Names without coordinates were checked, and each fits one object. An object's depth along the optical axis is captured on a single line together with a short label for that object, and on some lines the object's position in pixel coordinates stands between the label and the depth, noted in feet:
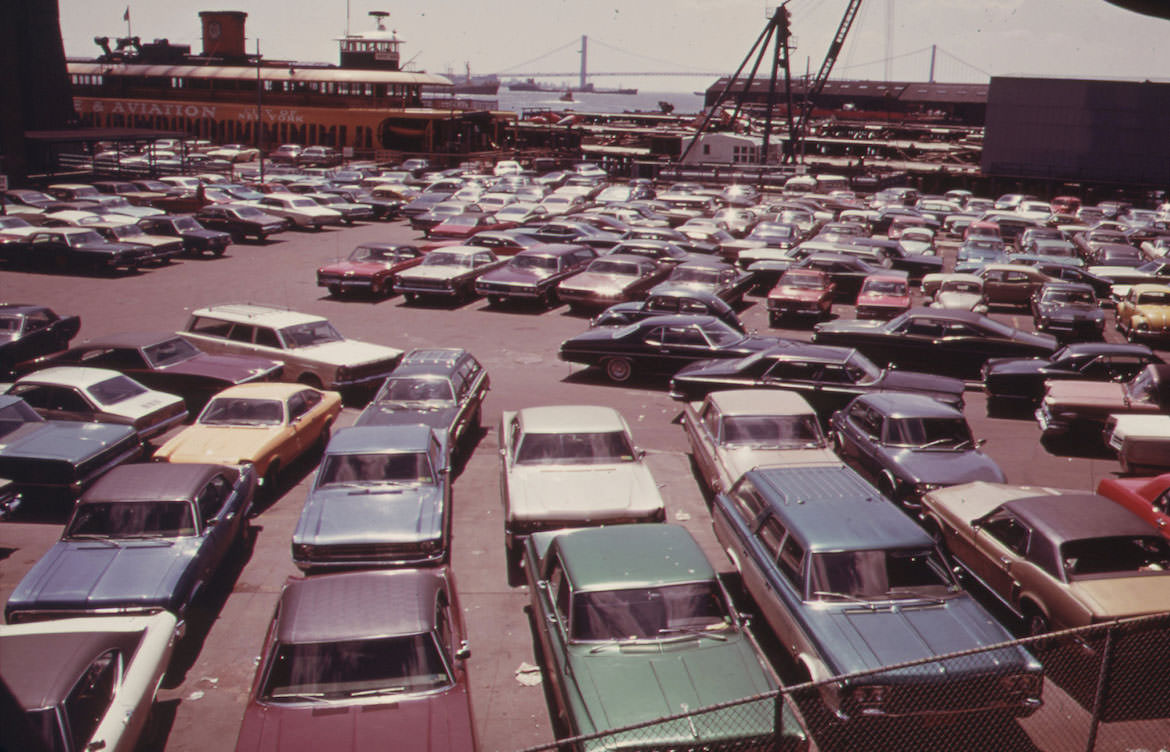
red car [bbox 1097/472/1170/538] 30.71
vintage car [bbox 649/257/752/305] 73.15
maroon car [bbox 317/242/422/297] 76.38
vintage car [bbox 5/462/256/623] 25.57
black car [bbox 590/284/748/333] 62.13
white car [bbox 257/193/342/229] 116.78
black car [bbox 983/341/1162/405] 49.80
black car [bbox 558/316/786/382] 53.06
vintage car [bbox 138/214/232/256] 95.25
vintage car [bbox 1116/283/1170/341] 67.05
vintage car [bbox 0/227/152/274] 84.79
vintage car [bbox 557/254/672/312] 72.43
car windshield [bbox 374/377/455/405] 42.24
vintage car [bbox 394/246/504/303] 74.69
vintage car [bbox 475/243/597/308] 74.23
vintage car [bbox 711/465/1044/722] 21.31
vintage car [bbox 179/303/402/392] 49.80
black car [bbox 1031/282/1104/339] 65.92
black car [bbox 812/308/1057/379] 54.65
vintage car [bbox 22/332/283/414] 47.09
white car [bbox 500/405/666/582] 30.76
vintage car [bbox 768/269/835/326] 70.03
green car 19.38
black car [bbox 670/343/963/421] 45.42
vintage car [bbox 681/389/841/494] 35.17
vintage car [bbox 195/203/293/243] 106.22
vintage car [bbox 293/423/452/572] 28.91
